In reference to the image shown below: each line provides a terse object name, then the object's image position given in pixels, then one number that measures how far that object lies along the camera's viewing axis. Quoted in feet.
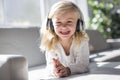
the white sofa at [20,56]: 4.89
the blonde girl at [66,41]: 5.75
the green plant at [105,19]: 15.14
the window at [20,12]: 10.62
